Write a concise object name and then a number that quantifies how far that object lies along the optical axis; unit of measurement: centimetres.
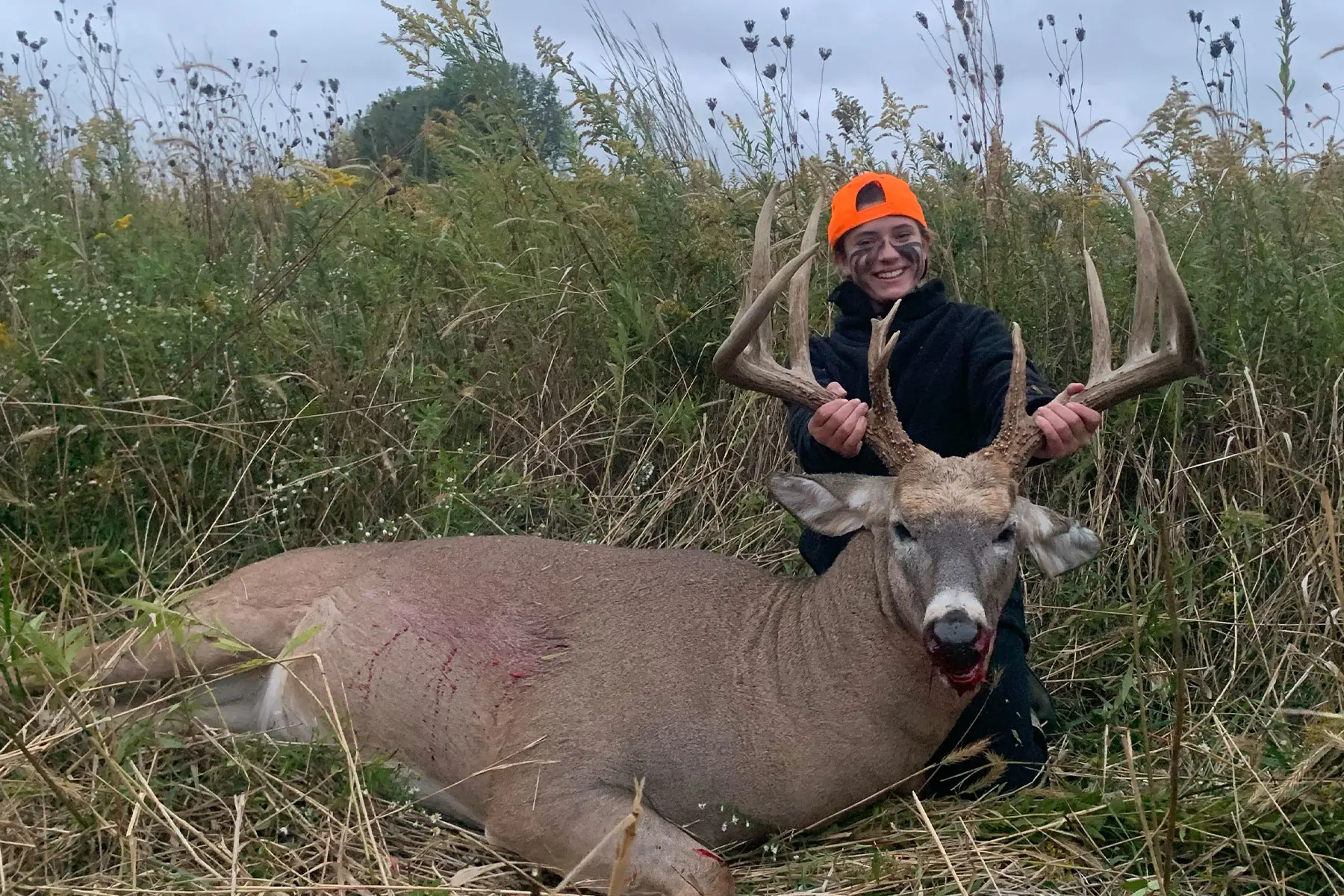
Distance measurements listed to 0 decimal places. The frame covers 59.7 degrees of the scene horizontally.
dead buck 281
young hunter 323
